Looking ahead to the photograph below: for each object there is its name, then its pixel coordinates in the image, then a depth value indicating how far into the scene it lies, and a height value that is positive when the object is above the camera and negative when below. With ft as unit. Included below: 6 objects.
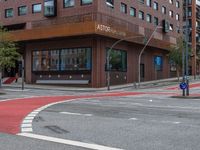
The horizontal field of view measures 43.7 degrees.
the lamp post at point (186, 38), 64.53 +9.13
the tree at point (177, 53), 129.59 +9.92
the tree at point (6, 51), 85.91 +8.06
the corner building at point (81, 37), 102.67 +15.33
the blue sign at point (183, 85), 63.55 -3.33
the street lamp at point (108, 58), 97.84 +5.96
